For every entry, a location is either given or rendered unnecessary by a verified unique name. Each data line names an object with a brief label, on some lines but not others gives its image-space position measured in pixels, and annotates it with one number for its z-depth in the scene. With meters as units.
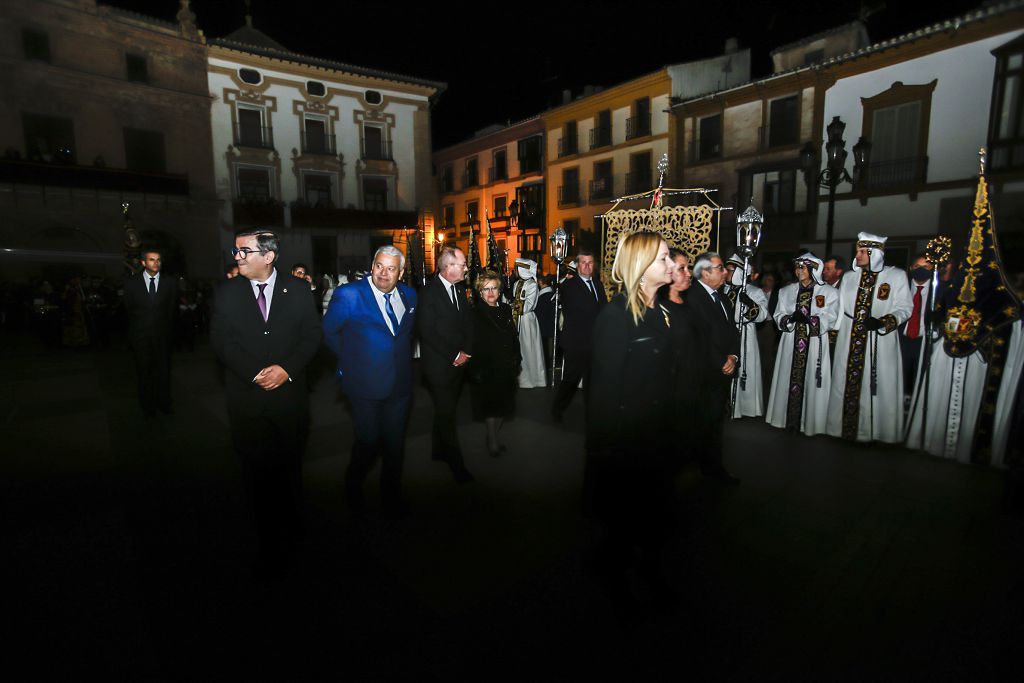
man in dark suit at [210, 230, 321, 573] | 3.08
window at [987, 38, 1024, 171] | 14.20
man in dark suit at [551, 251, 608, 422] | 5.93
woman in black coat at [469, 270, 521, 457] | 4.95
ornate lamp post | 8.72
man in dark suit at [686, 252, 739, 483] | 4.06
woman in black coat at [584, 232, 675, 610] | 2.67
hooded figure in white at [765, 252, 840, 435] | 5.46
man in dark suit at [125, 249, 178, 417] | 6.27
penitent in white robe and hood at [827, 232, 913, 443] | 5.14
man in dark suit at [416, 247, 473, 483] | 4.32
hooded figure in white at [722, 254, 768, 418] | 5.98
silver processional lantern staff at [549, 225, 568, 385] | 8.52
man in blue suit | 3.66
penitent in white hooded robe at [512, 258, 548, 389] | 8.14
